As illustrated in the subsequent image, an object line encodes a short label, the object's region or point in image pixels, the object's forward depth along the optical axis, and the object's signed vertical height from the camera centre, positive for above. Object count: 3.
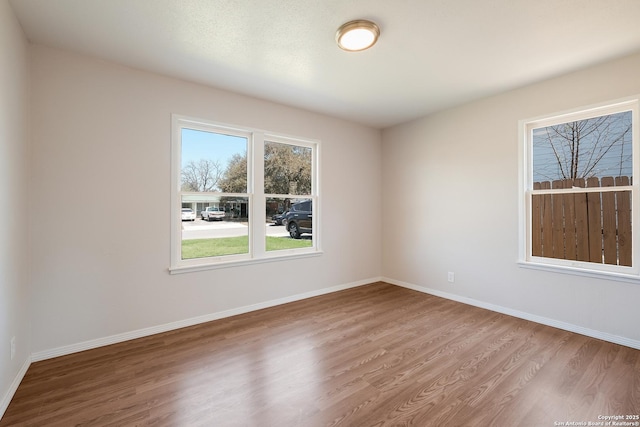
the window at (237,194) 3.16 +0.29
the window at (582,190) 2.70 +0.28
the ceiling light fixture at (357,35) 2.12 +1.44
